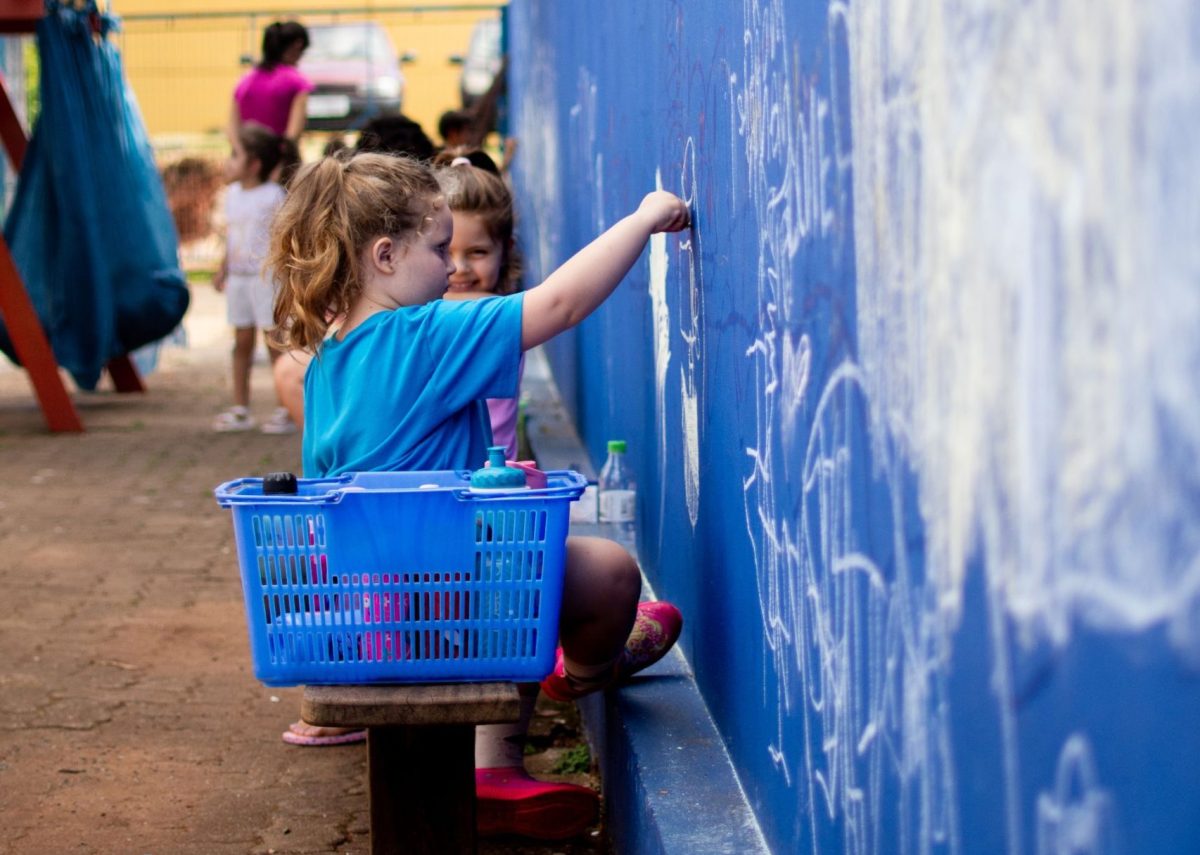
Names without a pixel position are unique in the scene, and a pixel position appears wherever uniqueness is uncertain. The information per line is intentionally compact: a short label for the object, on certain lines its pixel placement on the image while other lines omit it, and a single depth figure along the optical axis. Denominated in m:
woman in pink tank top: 10.82
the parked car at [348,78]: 21.80
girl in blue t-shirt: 3.02
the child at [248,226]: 8.95
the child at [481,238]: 4.70
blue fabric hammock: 9.63
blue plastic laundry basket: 2.68
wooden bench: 2.96
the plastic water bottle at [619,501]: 4.76
